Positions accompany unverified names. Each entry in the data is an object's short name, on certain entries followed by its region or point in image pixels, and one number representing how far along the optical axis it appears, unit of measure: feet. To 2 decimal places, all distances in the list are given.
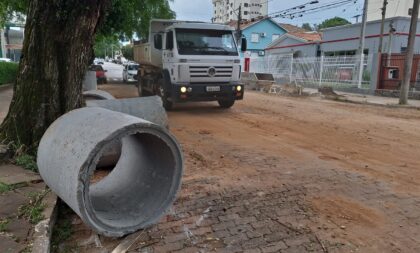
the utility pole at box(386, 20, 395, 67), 86.11
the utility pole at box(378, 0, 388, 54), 88.07
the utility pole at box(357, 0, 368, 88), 66.85
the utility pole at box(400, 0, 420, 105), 51.19
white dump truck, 37.29
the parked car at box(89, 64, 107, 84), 88.33
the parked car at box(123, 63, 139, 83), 95.32
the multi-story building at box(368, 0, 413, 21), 126.41
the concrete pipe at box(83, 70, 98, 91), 44.86
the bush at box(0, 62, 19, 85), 65.36
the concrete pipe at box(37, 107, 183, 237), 10.75
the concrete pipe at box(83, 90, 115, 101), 26.55
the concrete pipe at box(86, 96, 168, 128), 20.43
